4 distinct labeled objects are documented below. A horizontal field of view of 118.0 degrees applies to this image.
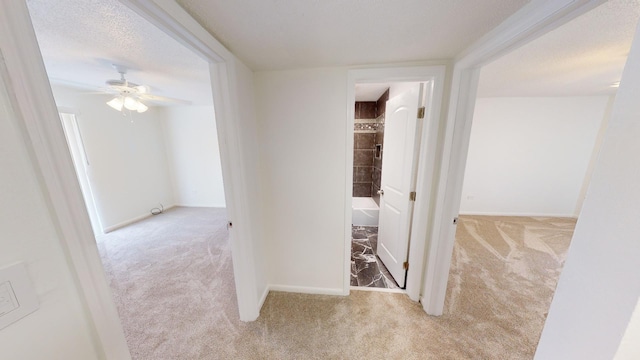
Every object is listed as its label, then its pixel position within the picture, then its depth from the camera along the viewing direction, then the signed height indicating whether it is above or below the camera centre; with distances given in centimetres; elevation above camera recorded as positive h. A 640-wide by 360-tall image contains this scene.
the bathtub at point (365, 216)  349 -124
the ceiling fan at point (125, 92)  203 +64
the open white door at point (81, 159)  288 -16
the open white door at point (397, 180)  175 -34
